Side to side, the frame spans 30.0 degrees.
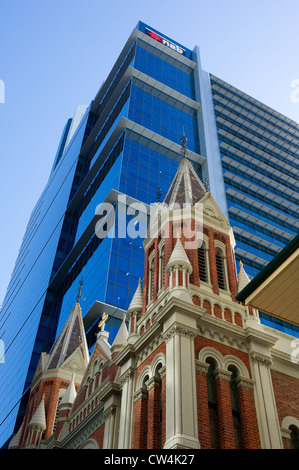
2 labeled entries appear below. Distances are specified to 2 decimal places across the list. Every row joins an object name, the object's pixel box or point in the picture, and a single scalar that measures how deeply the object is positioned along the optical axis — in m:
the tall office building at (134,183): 55.50
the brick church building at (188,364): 17.11
